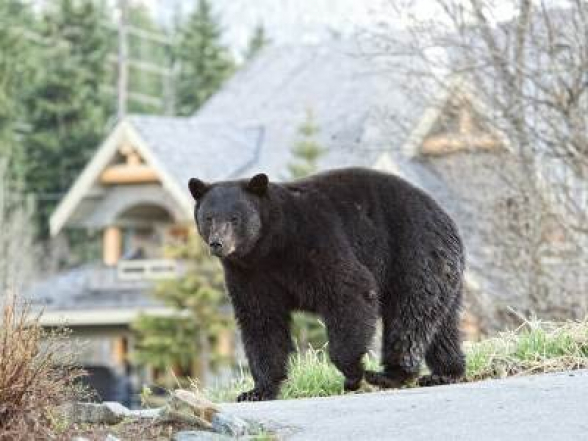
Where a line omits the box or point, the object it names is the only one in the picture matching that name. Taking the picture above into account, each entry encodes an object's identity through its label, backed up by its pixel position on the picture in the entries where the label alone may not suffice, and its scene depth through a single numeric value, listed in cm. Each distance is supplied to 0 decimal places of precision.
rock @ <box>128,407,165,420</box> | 1526
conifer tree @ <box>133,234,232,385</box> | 5662
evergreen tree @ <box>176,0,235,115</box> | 10825
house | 6637
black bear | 1820
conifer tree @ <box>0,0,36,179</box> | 9256
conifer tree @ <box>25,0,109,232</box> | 9519
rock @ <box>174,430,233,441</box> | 1430
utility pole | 10087
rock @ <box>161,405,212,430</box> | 1478
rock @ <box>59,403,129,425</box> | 1535
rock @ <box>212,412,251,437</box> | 1459
